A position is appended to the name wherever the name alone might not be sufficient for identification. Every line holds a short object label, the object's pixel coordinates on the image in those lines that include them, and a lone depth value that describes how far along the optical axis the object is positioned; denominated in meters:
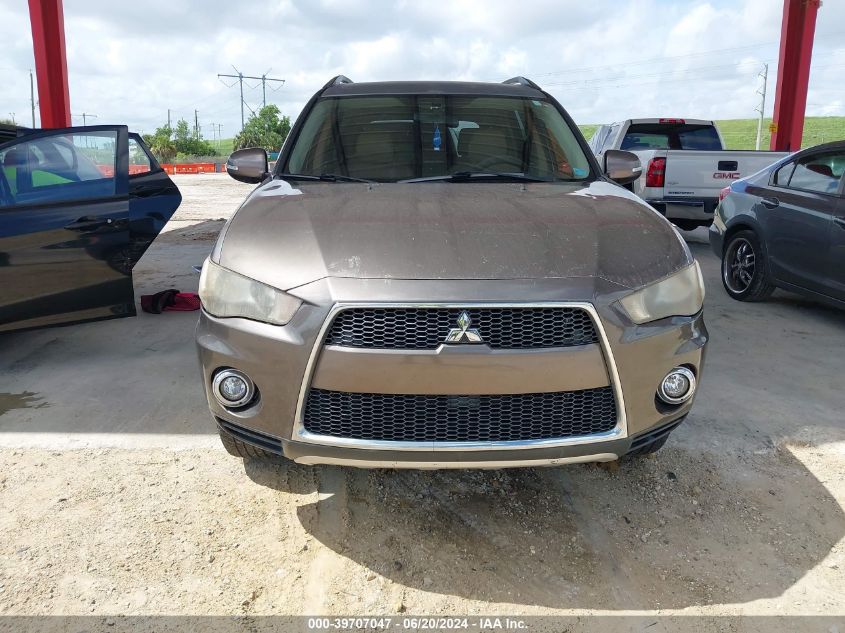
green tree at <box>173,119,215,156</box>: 94.31
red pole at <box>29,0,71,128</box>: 10.30
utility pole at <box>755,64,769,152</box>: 77.44
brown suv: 2.23
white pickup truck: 8.52
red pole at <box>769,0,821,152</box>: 13.33
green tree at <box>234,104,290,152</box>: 93.81
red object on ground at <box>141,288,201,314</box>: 6.00
